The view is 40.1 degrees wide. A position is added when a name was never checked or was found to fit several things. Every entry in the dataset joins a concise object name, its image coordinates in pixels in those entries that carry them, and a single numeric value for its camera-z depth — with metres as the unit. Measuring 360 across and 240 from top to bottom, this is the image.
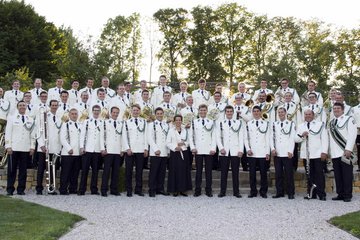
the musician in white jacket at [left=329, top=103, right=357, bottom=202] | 11.41
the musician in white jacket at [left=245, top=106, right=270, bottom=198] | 11.91
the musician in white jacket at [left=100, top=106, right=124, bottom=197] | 12.05
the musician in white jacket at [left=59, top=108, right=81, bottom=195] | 12.11
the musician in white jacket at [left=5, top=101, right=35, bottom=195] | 11.98
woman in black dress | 12.12
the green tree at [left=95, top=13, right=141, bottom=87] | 50.50
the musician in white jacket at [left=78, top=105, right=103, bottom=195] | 12.05
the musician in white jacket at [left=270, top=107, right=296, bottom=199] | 11.84
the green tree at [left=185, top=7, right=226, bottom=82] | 47.88
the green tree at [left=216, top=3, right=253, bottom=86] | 49.00
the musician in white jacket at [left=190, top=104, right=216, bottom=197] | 12.09
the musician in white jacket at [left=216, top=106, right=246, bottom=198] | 12.02
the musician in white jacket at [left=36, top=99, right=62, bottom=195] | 12.12
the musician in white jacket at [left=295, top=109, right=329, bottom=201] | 11.61
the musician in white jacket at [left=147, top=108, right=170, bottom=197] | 12.09
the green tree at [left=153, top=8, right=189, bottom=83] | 50.28
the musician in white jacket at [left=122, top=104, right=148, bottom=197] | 12.09
